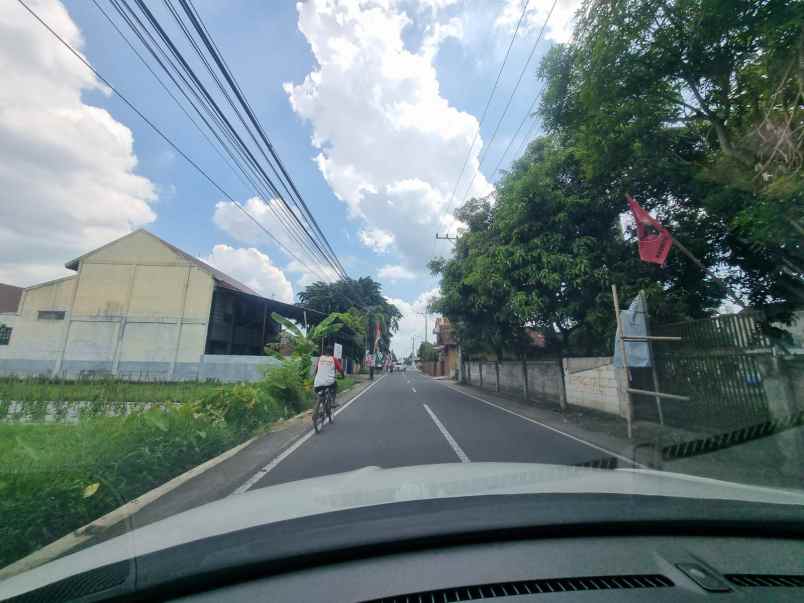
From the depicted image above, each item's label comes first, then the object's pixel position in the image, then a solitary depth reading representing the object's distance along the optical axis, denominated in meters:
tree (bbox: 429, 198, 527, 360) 11.10
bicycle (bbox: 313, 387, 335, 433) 8.03
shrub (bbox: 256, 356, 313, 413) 10.00
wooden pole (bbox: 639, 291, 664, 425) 7.29
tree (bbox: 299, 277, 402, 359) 36.50
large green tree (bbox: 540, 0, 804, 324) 4.34
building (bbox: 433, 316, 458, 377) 39.59
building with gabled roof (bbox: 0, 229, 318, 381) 20.00
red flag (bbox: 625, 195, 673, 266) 6.96
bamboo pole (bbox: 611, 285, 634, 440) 7.04
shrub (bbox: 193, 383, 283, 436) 6.77
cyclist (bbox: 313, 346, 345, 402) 8.58
